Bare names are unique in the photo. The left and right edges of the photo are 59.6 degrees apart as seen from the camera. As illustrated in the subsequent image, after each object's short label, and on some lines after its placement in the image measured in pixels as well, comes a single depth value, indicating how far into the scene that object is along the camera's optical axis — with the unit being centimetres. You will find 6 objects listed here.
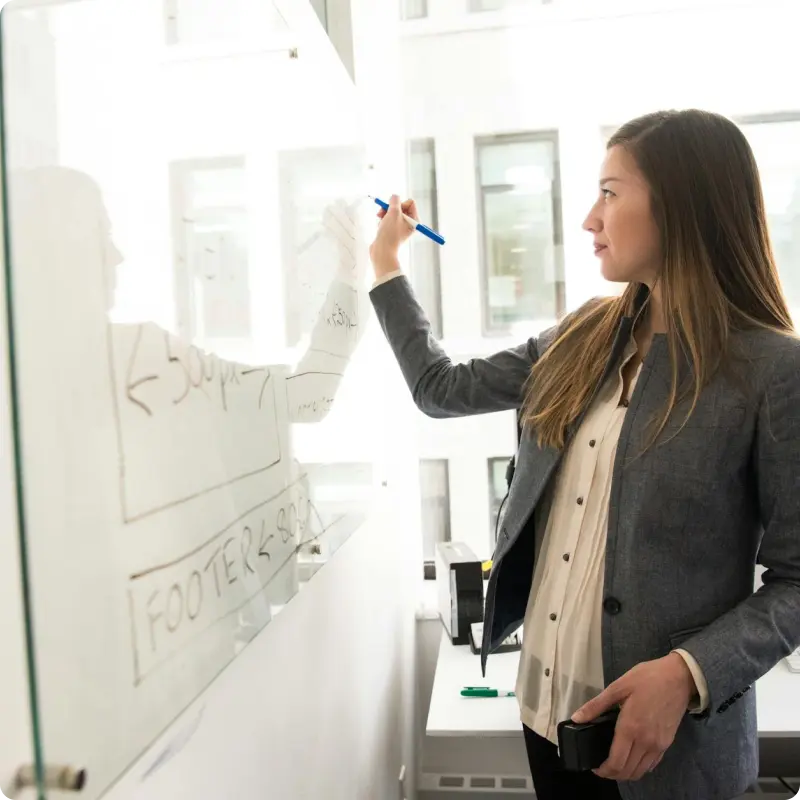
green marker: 147
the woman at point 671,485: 87
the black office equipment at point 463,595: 175
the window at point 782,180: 204
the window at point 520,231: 212
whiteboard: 38
